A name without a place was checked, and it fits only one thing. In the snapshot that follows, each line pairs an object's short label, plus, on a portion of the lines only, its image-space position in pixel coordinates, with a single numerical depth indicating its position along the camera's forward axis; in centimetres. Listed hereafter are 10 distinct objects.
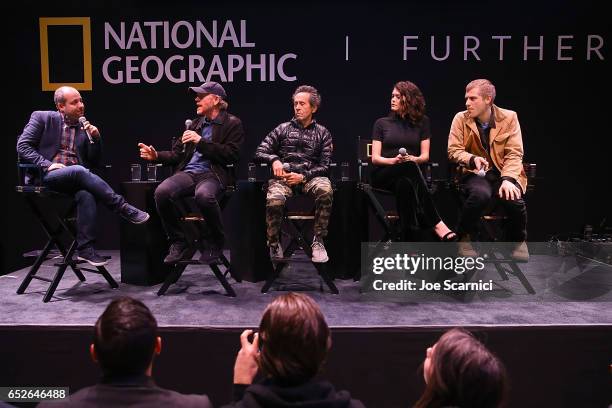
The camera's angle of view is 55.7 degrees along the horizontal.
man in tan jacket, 404
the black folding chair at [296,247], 420
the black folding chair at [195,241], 412
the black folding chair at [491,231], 416
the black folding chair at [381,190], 433
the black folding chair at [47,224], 410
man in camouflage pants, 420
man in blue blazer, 407
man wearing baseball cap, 419
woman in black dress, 411
